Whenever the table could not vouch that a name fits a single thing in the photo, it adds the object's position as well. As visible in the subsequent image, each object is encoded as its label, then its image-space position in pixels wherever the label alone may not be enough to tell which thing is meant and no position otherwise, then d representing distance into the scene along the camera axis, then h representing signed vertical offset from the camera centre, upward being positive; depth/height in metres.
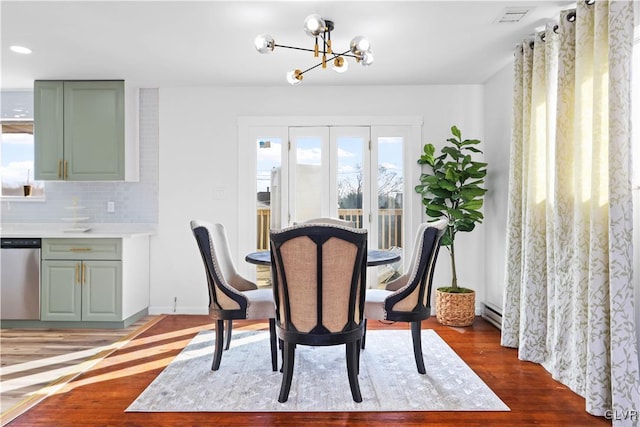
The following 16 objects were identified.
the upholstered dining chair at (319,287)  2.20 -0.41
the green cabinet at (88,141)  4.36 +0.72
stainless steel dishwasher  3.98 -0.64
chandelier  2.47 +1.05
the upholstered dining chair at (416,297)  2.65 -0.55
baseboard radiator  3.96 -0.99
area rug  2.36 -1.07
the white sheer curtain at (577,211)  2.17 +0.01
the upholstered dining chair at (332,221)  3.73 -0.09
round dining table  2.79 -0.32
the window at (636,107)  2.36 +0.59
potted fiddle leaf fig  3.93 +0.08
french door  4.56 +0.38
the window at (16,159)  4.72 +0.57
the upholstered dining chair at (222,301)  2.73 -0.59
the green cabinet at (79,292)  3.97 -0.76
